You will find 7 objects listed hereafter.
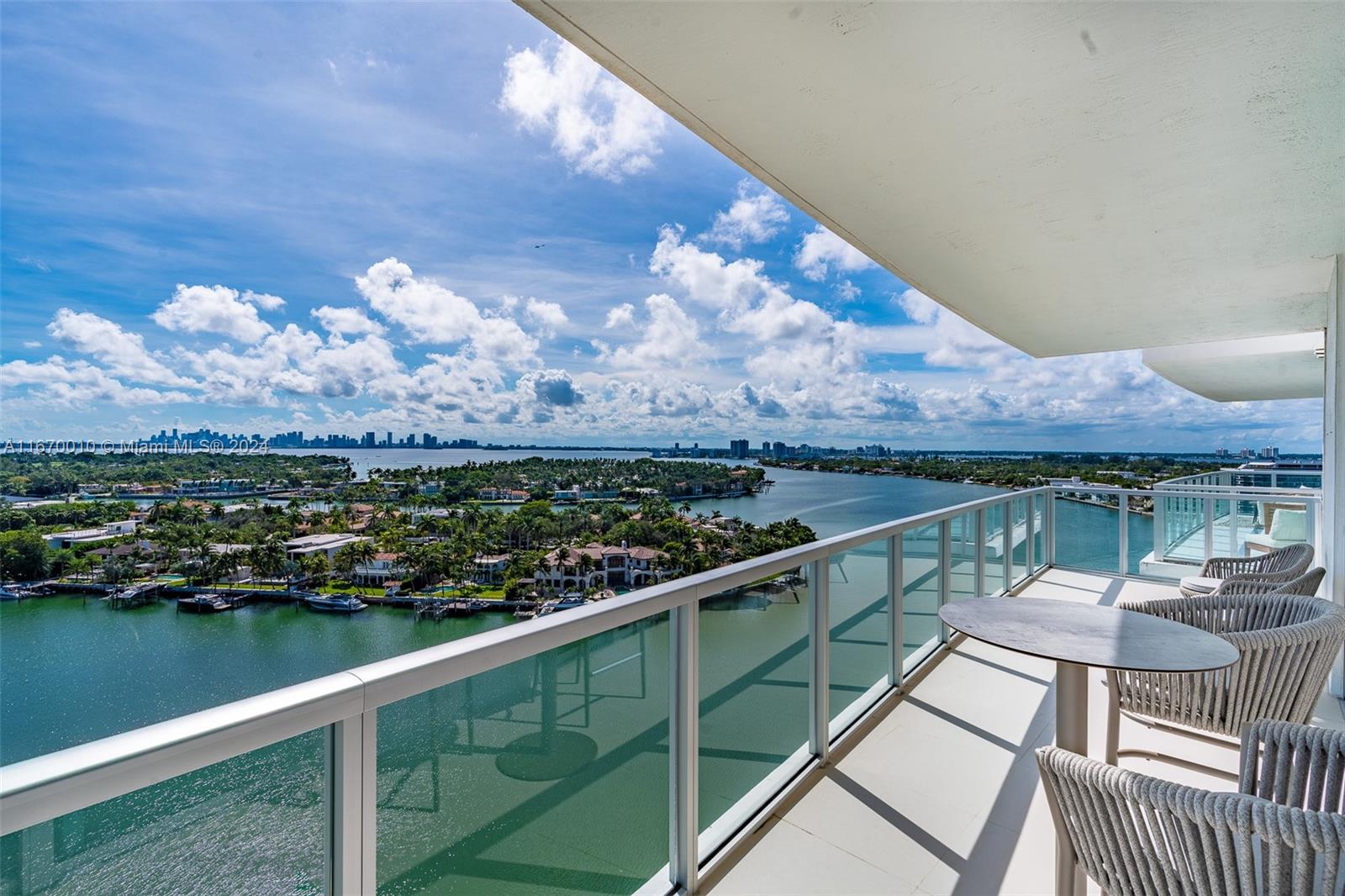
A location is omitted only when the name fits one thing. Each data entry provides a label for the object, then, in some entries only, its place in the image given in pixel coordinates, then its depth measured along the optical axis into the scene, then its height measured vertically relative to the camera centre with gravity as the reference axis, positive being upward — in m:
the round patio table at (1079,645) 1.96 -0.70
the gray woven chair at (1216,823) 1.08 -0.77
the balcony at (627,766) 1.00 -0.86
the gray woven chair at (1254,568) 3.58 -0.84
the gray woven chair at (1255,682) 2.19 -0.89
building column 3.62 -0.07
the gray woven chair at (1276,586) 3.13 -0.75
